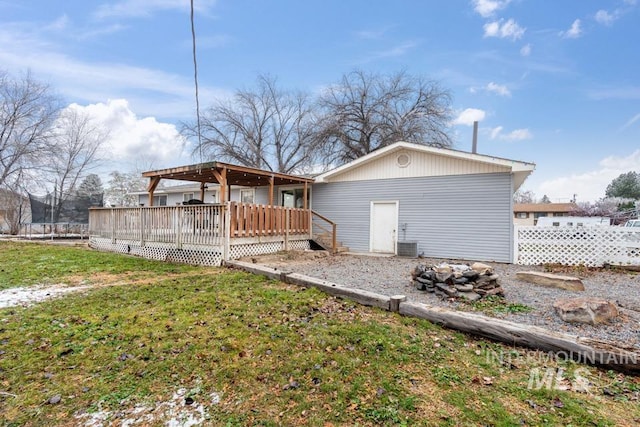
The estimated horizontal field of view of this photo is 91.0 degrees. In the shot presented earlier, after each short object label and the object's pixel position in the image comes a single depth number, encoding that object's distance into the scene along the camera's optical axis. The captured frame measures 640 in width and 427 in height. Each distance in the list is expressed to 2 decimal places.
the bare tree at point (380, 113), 18.97
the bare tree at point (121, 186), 31.61
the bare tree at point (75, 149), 20.75
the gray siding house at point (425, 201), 9.52
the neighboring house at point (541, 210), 33.12
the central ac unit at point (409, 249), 10.55
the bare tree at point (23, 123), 17.02
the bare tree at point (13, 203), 17.48
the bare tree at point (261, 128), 22.41
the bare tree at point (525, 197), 48.81
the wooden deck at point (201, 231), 8.41
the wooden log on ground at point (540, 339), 2.81
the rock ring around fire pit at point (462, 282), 4.91
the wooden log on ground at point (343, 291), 4.51
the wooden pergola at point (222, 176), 8.38
